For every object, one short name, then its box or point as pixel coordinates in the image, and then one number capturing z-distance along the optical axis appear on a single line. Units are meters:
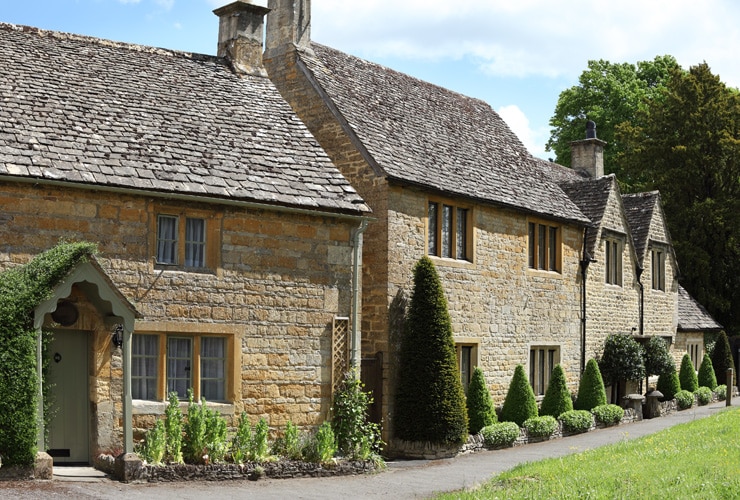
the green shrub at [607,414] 26.56
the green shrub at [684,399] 31.78
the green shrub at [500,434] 21.95
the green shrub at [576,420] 24.92
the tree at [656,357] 31.25
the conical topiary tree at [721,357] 38.50
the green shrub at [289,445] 17.20
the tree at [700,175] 40.06
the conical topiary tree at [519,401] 23.77
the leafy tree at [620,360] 28.91
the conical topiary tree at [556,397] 25.50
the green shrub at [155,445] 15.34
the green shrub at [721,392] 35.78
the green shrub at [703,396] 33.53
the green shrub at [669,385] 32.31
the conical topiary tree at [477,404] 22.34
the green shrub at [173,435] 15.65
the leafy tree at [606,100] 48.53
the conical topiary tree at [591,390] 27.08
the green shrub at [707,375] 35.88
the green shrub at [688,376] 34.06
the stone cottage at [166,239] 15.73
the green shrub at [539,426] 23.38
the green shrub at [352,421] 18.41
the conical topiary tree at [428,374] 20.31
